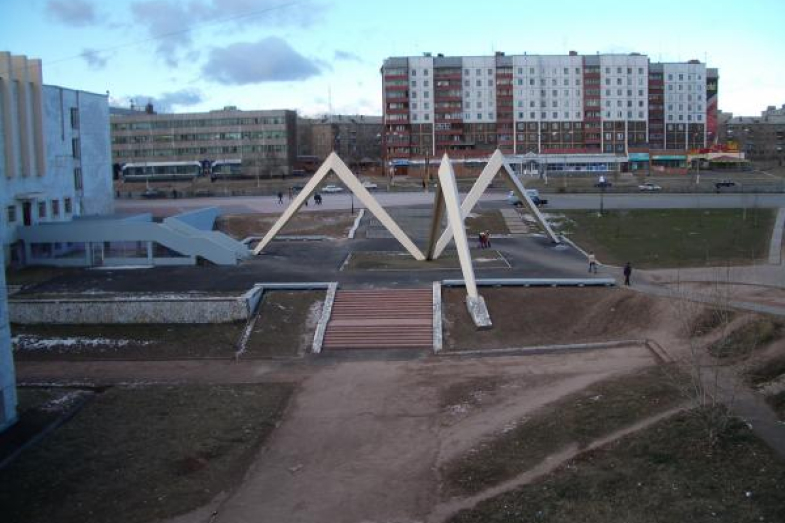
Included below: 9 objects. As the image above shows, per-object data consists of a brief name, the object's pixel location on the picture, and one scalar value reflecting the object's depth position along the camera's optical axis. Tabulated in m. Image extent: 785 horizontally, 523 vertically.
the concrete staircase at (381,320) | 29.77
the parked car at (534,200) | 66.19
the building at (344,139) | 143.62
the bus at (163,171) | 107.56
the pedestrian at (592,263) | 36.78
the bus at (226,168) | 112.23
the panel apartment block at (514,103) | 116.50
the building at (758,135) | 141.00
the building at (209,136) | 116.38
